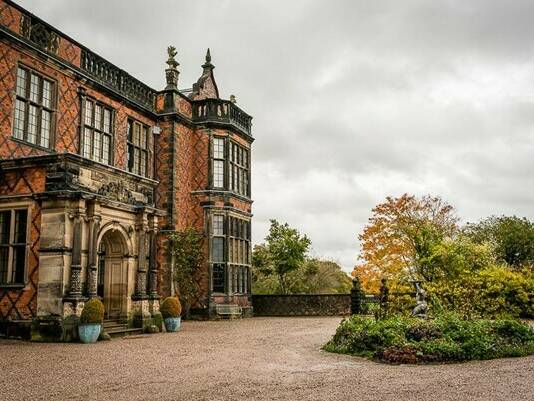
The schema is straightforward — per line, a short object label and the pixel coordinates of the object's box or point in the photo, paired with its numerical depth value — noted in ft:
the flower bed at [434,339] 34.45
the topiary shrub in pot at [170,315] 58.80
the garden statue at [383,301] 48.75
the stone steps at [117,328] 51.35
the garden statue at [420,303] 48.98
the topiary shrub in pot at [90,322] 45.37
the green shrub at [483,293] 50.62
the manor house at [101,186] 47.14
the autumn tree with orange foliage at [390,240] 101.76
